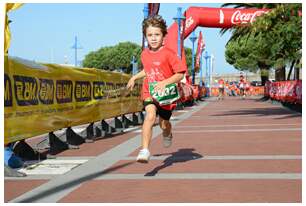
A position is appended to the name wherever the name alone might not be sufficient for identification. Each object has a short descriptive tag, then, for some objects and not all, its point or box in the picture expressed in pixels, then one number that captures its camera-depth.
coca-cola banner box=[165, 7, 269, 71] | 26.41
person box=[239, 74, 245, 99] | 52.33
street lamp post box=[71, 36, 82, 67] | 69.62
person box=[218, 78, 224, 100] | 46.72
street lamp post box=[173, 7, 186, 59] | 27.16
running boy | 6.27
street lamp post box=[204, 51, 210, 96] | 61.03
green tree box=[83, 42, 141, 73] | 115.81
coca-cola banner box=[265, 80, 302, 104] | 21.69
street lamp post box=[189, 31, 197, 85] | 43.47
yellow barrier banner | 7.79
